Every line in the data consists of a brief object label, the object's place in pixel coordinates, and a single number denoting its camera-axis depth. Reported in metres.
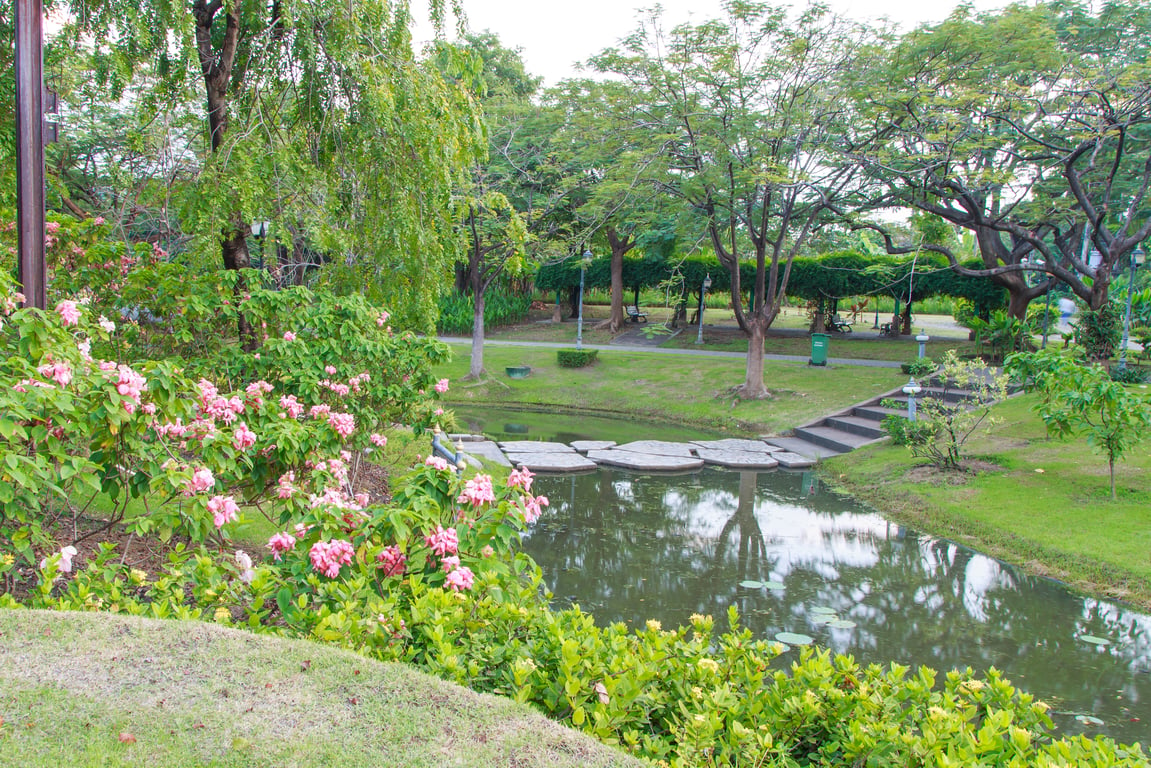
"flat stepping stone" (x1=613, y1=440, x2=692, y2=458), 11.61
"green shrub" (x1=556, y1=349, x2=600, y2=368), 19.00
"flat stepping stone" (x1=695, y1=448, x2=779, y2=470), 11.08
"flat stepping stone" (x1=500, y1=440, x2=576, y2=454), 11.40
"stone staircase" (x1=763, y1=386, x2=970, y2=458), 12.02
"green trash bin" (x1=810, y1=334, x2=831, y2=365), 17.58
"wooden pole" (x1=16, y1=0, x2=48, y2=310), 4.66
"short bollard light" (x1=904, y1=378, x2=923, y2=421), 11.09
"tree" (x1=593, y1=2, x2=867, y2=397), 13.05
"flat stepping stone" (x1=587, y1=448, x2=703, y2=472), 10.76
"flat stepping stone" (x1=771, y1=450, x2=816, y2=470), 11.24
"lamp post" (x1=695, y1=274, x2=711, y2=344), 22.06
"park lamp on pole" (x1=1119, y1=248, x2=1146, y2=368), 12.08
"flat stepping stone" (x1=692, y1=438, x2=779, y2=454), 12.09
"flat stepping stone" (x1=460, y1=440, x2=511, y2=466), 10.23
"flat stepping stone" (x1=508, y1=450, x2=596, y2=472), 10.38
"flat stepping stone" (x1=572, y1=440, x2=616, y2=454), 11.77
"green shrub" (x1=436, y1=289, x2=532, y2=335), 25.00
